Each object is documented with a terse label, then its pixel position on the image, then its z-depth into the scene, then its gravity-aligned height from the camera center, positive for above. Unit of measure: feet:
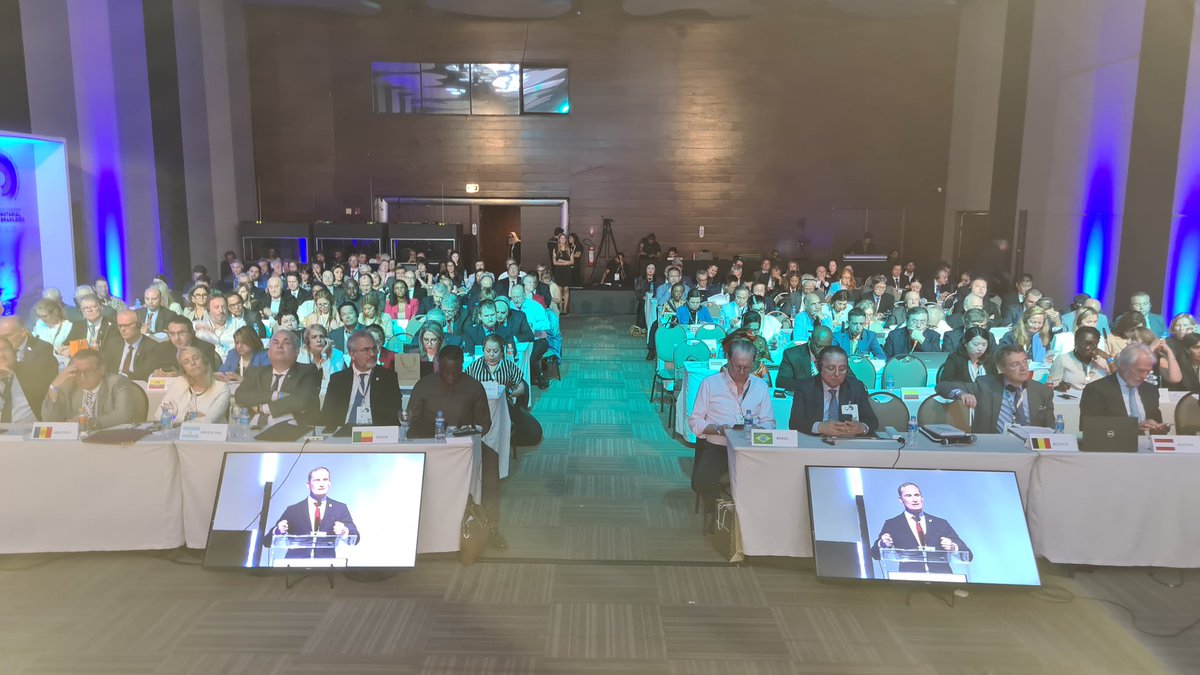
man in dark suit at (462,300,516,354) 24.53 -3.30
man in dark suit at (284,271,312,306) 33.18 -2.72
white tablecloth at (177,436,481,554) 14.38 -4.74
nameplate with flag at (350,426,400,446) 14.37 -3.78
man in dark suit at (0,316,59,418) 18.56 -3.40
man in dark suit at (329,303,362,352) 23.97 -2.86
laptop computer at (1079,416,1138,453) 14.21 -3.54
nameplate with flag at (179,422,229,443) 14.51 -3.79
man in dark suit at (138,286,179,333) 25.40 -2.83
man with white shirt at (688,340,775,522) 16.44 -3.68
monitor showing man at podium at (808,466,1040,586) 13.55 -5.13
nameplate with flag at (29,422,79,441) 14.48 -3.80
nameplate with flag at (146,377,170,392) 17.71 -3.53
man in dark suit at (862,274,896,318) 35.12 -2.80
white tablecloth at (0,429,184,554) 14.43 -5.04
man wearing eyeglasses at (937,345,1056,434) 15.92 -3.32
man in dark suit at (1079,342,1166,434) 15.51 -3.17
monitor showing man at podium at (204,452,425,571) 13.85 -5.03
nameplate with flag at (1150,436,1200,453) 14.24 -3.72
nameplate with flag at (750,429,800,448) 14.43 -3.75
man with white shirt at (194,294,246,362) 24.56 -3.16
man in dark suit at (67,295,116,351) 23.45 -3.03
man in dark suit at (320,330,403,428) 16.93 -3.56
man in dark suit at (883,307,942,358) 25.52 -3.32
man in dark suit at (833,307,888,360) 24.36 -3.25
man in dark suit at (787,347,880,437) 15.88 -3.38
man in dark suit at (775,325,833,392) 21.12 -3.36
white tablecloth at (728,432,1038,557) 14.21 -4.32
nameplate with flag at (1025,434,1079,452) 14.30 -3.74
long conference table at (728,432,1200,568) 14.19 -4.70
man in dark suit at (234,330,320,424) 16.55 -3.33
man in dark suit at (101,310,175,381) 20.97 -3.38
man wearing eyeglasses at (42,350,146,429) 15.80 -3.46
